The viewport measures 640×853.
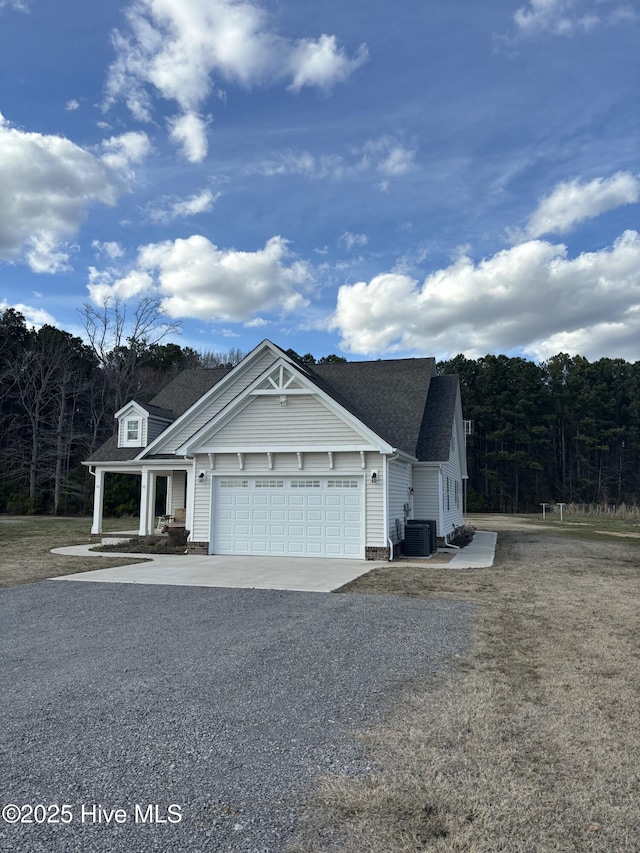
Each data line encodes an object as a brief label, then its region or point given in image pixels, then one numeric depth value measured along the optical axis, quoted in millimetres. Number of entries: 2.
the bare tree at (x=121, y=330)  39250
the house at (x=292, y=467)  14828
